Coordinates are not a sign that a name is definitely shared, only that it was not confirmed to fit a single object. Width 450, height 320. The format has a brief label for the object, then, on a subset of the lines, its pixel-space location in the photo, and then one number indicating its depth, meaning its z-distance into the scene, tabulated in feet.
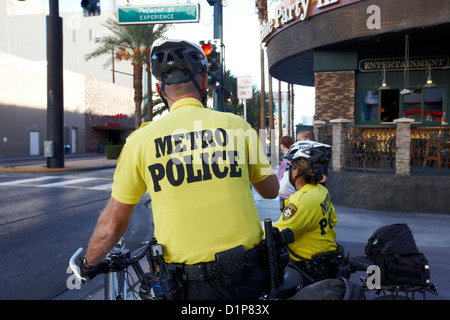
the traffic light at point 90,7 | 46.78
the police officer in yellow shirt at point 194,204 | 6.00
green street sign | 43.91
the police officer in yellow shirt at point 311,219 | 9.61
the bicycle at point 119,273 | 6.58
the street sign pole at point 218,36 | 28.02
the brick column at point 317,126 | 39.58
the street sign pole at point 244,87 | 43.63
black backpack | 7.79
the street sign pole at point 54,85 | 63.82
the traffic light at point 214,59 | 27.53
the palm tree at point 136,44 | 99.81
